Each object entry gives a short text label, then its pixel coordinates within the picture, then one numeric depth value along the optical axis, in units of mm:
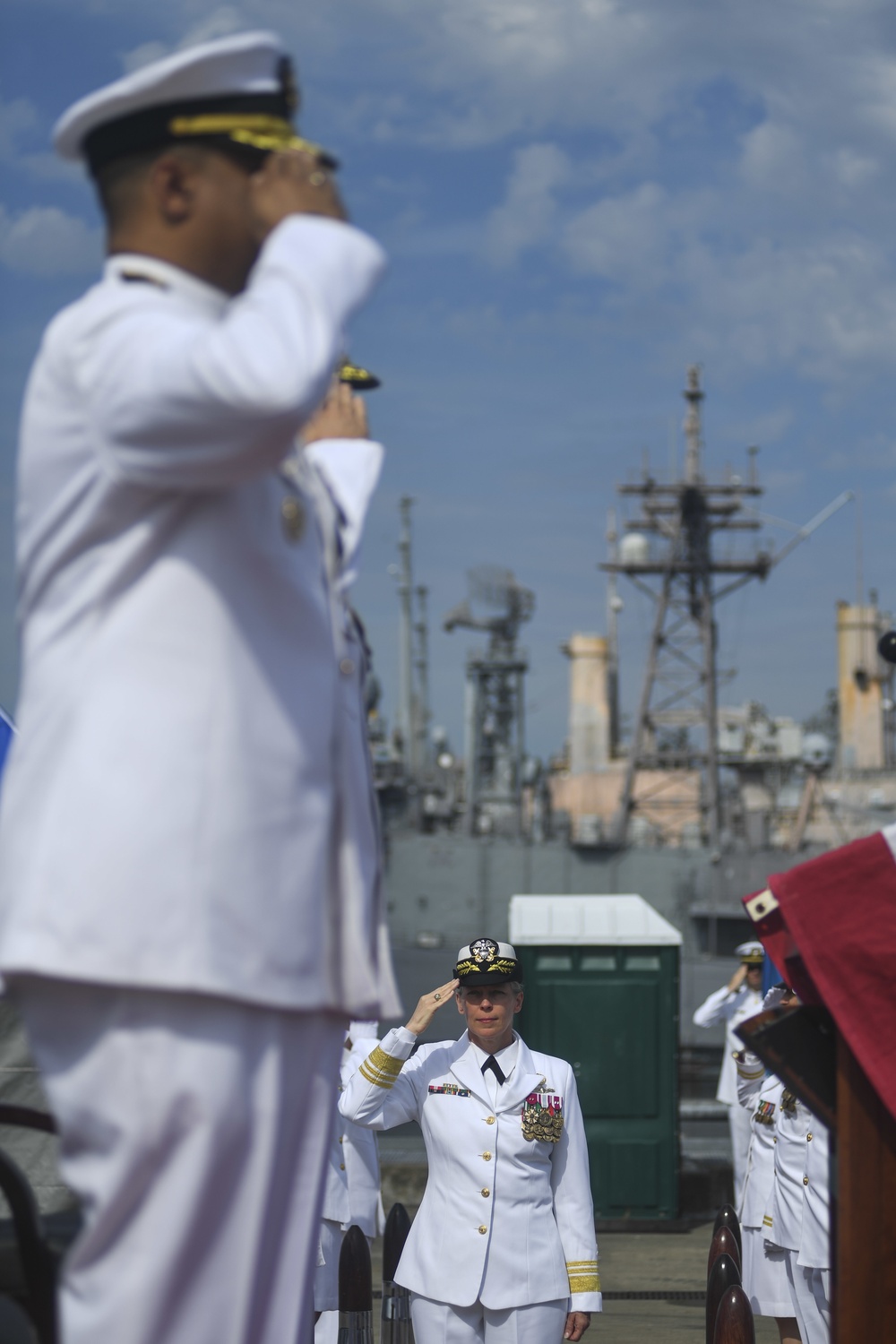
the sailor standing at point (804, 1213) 6496
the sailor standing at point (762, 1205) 7352
